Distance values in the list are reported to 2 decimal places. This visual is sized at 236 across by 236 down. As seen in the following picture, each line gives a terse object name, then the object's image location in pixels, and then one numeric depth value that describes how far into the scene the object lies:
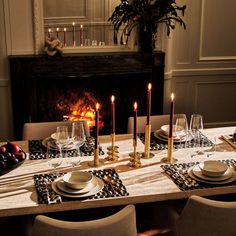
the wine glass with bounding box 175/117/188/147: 2.61
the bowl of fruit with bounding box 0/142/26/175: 2.30
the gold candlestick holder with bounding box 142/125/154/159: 2.47
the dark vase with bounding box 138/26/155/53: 4.32
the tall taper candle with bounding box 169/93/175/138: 2.36
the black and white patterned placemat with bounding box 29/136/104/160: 2.53
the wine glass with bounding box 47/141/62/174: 2.42
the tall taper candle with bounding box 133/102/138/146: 2.38
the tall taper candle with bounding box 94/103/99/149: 2.33
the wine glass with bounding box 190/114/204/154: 2.62
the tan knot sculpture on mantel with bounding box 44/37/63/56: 4.16
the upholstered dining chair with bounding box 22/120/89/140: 2.96
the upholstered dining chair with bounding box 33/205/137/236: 1.80
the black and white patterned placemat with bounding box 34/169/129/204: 2.07
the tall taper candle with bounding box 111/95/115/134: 2.41
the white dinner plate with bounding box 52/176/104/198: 2.09
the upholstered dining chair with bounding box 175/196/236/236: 1.97
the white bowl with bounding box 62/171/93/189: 2.12
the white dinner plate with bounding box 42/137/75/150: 2.55
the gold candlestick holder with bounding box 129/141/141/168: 2.40
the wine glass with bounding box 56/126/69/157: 2.45
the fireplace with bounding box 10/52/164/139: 4.16
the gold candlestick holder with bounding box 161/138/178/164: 2.43
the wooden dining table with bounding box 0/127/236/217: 2.03
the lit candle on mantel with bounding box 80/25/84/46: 4.27
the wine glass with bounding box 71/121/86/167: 2.49
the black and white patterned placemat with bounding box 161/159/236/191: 2.21
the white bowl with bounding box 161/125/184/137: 2.71
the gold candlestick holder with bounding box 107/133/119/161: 2.48
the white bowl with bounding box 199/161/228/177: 2.25
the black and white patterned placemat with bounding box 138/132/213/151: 2.66
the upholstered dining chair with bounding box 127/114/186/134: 3.10
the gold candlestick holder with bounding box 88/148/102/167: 2.39
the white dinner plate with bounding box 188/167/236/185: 2.23
